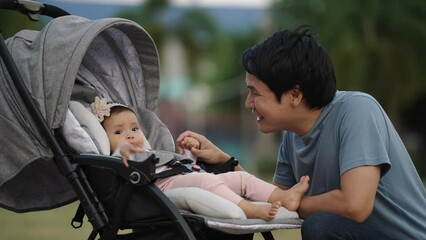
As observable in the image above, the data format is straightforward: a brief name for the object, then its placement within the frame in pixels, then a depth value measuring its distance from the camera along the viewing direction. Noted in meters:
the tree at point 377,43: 19.78
